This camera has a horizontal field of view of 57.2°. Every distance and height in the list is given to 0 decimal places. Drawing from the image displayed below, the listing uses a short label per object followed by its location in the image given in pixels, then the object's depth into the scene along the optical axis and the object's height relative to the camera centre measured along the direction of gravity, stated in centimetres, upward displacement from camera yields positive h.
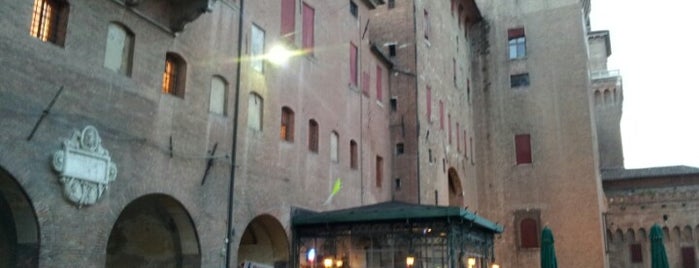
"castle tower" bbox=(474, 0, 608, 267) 3325 +762
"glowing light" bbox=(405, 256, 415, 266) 1788 +42
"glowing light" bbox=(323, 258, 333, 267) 1911 +38
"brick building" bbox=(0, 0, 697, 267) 1169 +433
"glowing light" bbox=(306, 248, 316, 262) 1903 +60
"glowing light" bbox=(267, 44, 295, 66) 1864 +638
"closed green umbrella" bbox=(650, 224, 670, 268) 2333 +101
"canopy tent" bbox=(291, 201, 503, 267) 1786 +130
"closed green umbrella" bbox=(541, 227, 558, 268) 2225 +87
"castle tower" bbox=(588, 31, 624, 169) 4488 +1129
